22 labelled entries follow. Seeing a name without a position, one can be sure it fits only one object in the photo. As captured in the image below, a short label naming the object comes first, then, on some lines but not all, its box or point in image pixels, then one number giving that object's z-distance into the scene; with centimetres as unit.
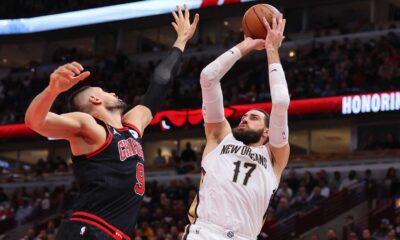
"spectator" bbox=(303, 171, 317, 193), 1833
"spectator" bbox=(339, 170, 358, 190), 1827
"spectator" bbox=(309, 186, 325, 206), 1720
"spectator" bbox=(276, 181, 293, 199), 1750
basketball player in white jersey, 567
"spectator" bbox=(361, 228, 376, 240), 1402
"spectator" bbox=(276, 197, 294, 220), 1657
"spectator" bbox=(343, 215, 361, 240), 1472
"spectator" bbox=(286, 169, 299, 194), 1862
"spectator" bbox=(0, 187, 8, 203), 2403
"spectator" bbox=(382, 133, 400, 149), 2119
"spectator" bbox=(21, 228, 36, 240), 1876
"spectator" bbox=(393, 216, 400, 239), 1422
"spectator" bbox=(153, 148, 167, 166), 2514
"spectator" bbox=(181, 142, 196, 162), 2412
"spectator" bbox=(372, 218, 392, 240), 1478
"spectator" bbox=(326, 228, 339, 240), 1447
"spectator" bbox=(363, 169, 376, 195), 1784
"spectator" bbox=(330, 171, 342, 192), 1885
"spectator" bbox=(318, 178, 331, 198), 1760
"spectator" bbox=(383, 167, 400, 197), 1736
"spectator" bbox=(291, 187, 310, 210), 1695
